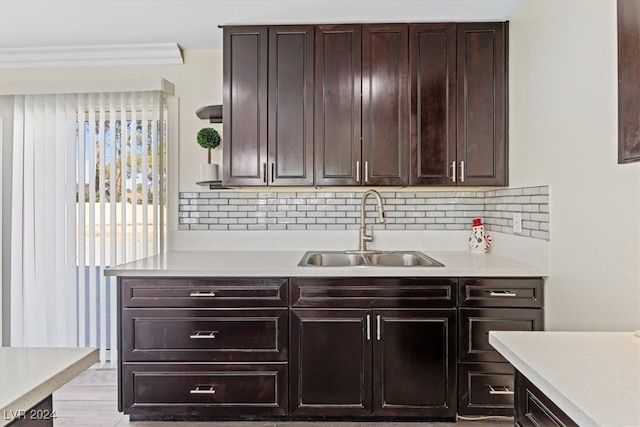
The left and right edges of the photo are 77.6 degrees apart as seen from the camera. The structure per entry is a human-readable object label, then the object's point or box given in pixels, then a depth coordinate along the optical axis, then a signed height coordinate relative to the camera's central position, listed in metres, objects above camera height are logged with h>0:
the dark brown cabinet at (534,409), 0.85 -0.47
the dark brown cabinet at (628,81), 1.19 +0.40
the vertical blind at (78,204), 2.75 +0.05
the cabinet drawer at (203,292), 2.03 -0.42
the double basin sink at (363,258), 2.61 -0.31
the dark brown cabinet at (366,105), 2.37 +0.64
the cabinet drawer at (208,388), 2.05 -0.91
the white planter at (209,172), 2.60 +0.26
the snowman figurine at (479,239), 2.57 -0.18
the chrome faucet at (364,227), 2.55 -0.11
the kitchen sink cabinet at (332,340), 2.02 -0.66
